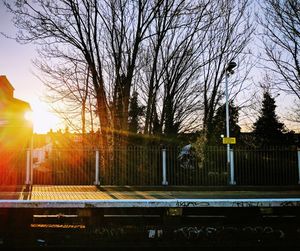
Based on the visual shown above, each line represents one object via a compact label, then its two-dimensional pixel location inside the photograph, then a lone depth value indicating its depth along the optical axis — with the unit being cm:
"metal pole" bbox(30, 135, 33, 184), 1406
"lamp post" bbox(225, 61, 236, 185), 1784
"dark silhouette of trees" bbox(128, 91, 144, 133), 2258
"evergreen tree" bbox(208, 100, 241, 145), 2441
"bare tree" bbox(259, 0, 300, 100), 1678
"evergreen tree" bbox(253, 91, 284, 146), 3043
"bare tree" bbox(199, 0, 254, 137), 2346
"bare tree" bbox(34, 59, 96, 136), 1825
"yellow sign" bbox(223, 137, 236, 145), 1809
